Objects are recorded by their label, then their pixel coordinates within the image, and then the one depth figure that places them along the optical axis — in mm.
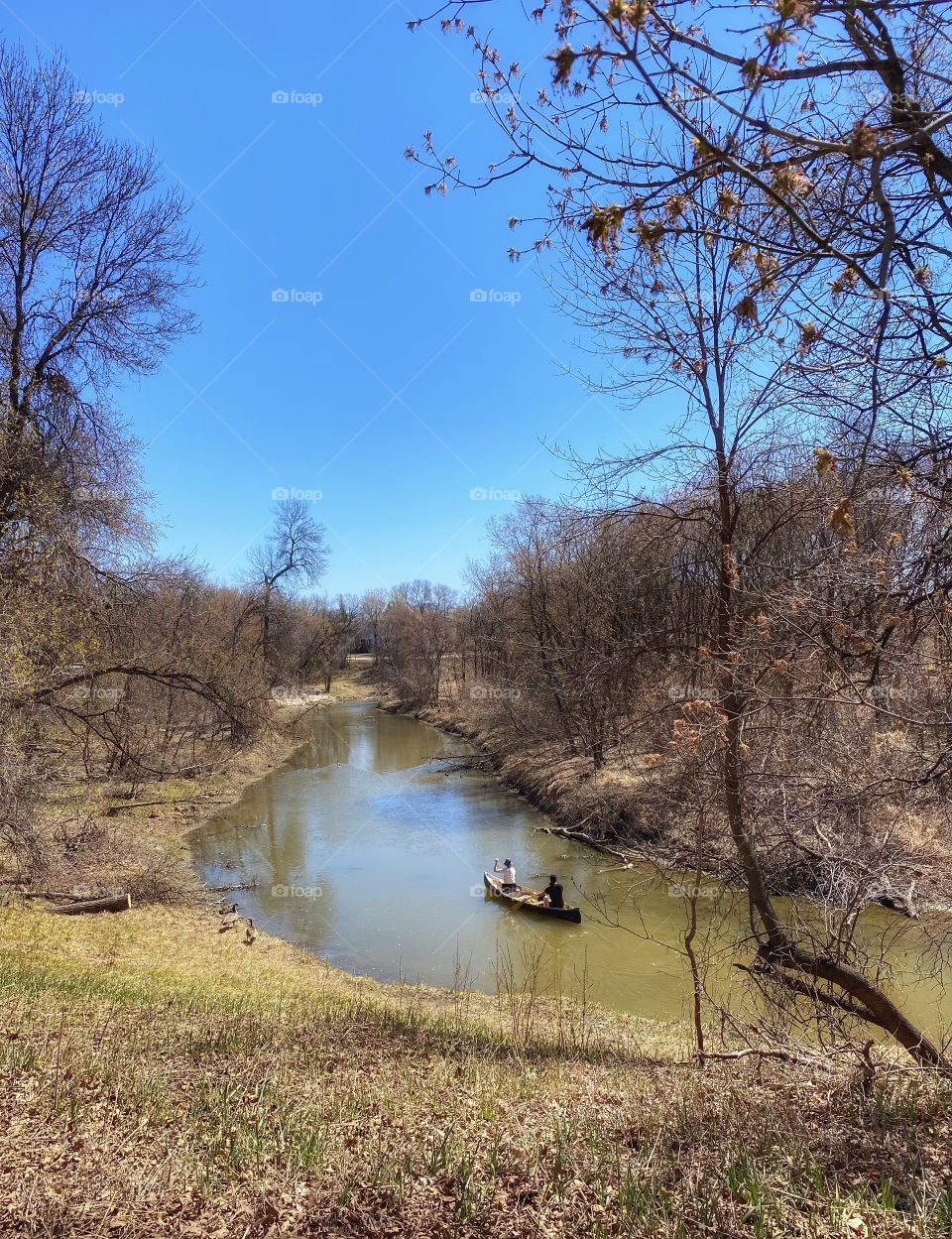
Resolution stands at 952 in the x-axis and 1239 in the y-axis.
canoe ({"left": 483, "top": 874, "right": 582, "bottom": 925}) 14539
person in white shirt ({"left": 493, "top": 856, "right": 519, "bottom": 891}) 15703
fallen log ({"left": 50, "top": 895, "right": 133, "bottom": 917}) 13398
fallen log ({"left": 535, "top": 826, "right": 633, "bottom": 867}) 20414
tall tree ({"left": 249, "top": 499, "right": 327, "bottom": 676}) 43344
